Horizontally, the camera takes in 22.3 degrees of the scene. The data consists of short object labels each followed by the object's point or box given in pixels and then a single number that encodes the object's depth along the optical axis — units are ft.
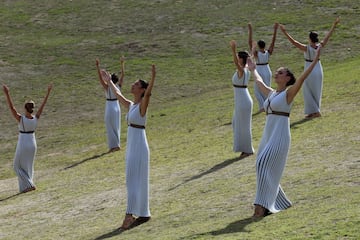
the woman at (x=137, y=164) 53.11
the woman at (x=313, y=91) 83.92
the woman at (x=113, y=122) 92.68
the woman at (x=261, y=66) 96.02
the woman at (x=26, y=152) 75.82
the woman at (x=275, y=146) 48.62
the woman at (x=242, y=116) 71.26
